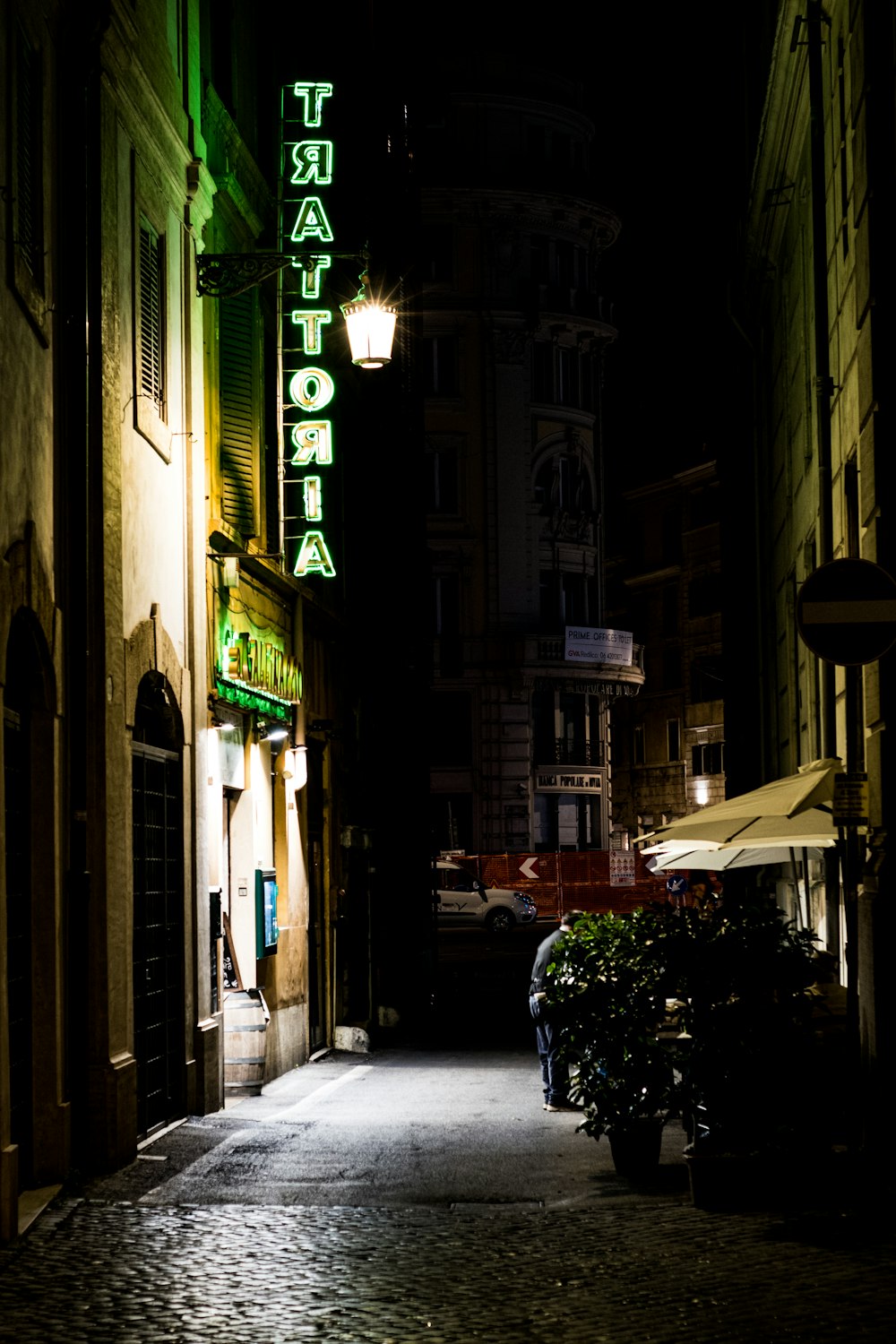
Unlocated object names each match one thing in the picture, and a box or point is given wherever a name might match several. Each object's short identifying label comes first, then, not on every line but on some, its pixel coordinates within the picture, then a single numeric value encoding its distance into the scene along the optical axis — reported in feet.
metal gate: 47.24
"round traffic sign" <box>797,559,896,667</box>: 36.55
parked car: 170.19
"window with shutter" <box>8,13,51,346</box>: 37.32
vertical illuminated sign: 61.46
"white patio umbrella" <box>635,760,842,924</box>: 42.16
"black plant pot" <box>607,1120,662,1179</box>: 41.16
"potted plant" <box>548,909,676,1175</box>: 39.99
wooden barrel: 57.88
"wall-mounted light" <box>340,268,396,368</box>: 56.80
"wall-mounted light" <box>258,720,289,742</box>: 65.10
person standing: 53.58
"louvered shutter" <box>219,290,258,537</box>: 59.67
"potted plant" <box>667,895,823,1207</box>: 36.11
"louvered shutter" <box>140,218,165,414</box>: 49.42
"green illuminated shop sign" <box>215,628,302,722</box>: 57.26
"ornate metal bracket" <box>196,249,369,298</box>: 55.42
